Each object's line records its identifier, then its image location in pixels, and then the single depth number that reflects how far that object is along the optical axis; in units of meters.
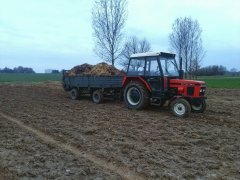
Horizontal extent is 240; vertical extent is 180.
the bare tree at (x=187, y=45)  20.75
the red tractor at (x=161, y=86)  7.20
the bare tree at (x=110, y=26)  17.36
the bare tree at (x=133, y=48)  23.32
